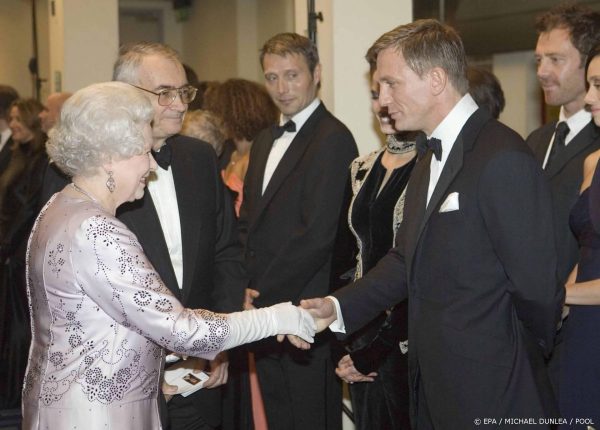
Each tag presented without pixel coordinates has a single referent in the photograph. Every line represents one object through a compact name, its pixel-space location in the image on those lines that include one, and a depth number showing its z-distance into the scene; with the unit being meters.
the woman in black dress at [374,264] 3.20
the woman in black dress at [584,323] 2.89
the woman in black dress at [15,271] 5.47
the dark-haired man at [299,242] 3.65
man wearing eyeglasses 3.03
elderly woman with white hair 2.22
